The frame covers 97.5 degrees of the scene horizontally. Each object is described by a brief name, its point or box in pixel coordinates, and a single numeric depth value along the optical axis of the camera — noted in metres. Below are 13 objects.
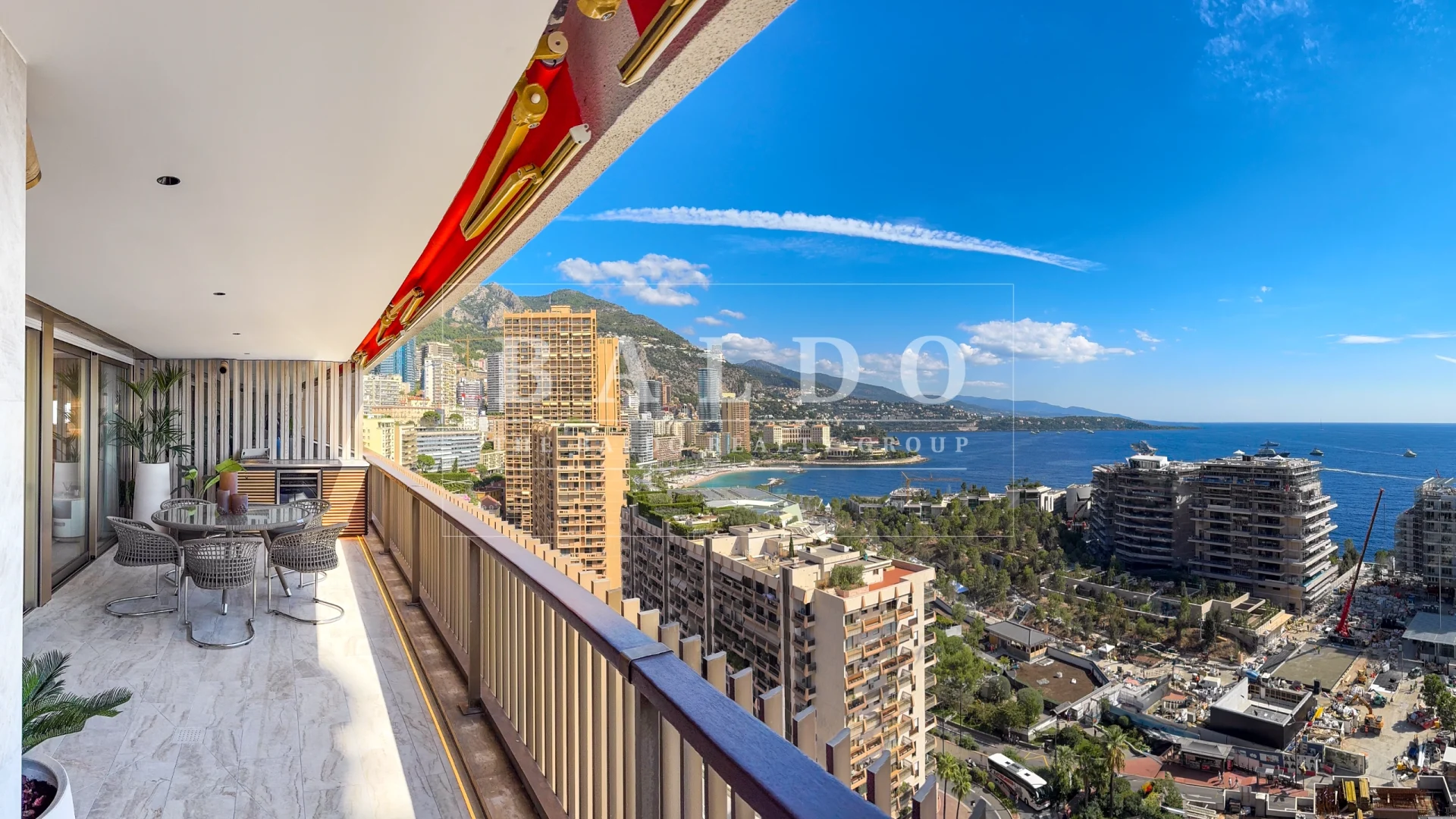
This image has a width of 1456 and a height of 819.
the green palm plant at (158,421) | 7.05
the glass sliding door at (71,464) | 4.79
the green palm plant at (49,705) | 1.57
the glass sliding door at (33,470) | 4.23
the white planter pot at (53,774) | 1.49
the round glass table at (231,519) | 4.57
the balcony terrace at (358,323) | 1.11
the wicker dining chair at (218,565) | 3.88
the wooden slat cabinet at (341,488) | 7.29
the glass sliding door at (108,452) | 5.93
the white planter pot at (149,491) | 6.63
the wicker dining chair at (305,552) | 4.29
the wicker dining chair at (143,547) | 4.23
